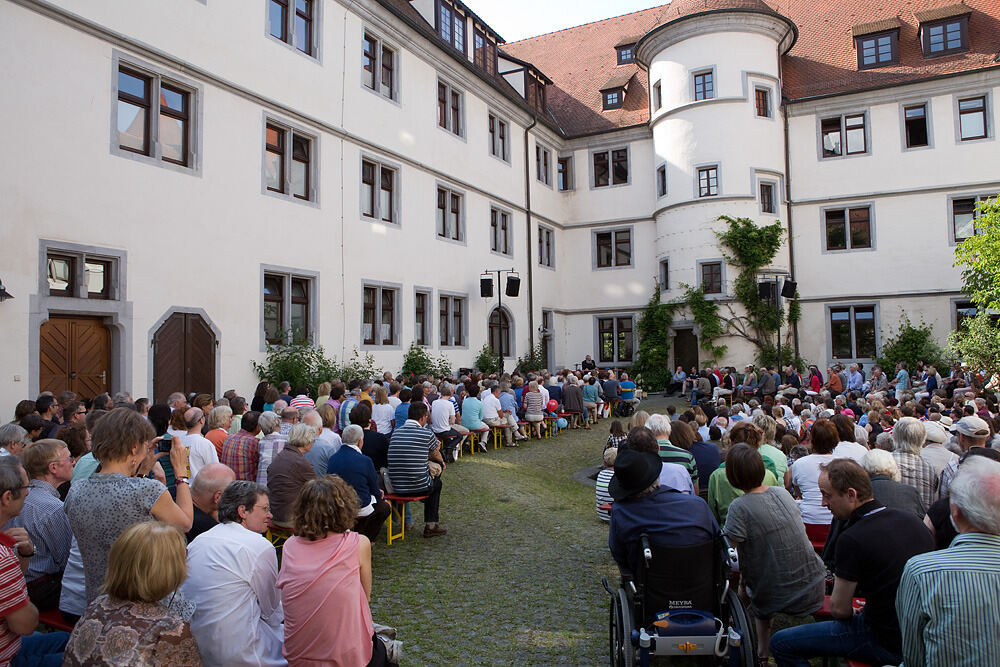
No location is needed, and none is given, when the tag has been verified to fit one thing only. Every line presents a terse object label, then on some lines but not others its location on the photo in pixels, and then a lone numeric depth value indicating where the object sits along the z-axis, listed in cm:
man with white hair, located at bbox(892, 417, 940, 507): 567
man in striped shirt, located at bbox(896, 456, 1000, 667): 241
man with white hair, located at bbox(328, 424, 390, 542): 661
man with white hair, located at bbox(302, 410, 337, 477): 718
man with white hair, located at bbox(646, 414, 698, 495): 603
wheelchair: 384
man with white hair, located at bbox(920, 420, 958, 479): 605
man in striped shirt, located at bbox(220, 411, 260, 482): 697
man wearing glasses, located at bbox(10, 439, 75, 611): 432
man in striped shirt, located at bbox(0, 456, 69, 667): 303
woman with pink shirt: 340
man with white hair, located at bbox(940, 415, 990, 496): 634
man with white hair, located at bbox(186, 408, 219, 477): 648
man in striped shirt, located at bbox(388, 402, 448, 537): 759
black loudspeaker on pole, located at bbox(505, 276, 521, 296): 2209
